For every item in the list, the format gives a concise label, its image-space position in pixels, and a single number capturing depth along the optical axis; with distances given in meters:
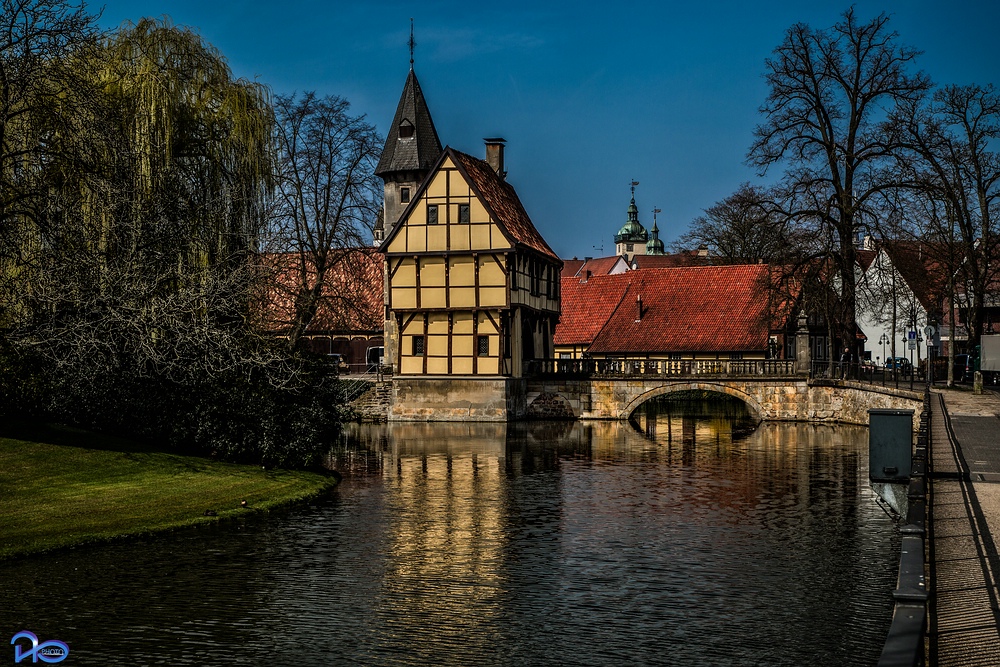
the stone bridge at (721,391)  44.56
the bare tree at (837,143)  42.12
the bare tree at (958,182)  40.81
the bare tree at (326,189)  42.94
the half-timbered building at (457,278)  45.72
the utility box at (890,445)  19.34
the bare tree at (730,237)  67.56
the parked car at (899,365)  46.42
